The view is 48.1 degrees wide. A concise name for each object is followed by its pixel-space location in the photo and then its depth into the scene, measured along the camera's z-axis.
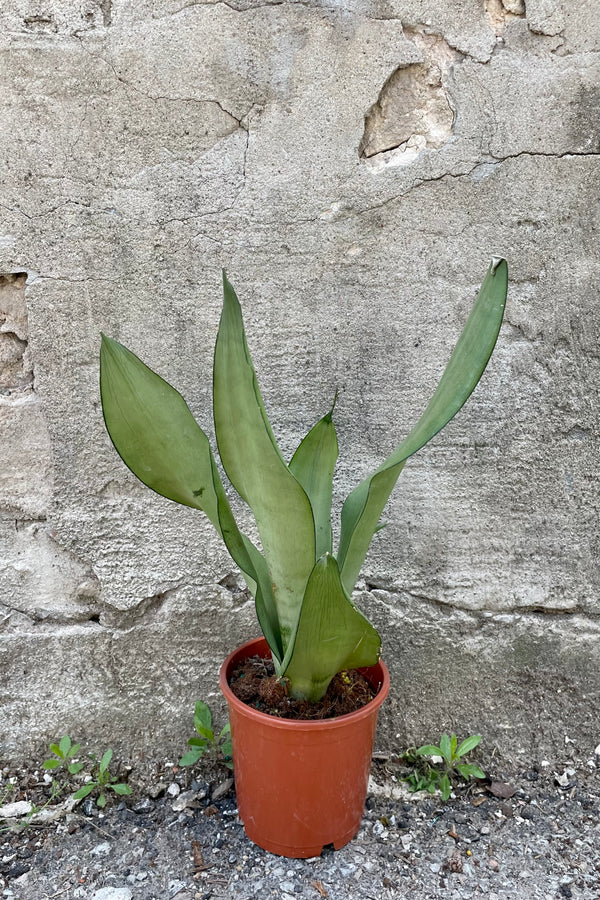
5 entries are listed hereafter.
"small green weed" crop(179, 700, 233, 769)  1.22
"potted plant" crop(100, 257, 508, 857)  0.90
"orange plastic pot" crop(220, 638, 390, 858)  1.00
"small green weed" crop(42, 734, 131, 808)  1.21
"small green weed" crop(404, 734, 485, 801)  1.23
